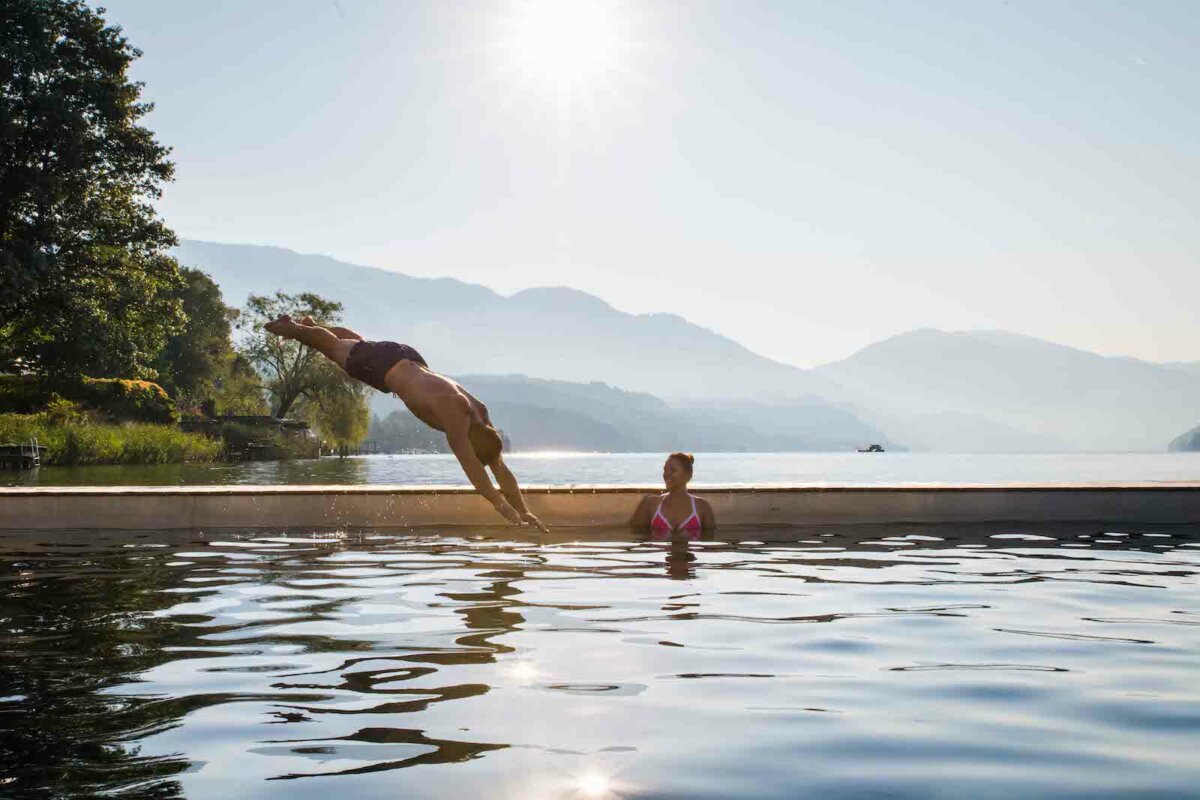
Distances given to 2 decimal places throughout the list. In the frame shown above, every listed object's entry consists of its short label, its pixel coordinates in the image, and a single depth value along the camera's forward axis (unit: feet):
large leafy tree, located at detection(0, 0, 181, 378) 126.00
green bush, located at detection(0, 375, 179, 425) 161.58
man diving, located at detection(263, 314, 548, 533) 34.40
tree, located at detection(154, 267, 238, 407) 290.97
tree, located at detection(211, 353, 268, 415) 293.43
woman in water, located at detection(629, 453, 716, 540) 48.19
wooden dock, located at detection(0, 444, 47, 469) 162.30
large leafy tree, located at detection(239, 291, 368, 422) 258.16
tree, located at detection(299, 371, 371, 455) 257.34
